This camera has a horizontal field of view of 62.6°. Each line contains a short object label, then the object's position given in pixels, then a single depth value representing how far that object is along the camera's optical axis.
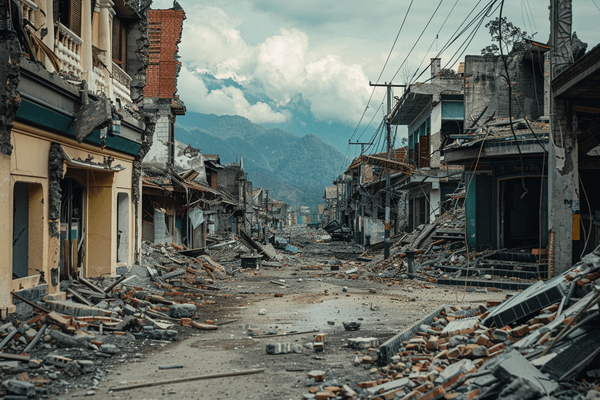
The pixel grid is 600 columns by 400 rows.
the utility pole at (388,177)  22.72
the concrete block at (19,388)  5.26
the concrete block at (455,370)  5.17
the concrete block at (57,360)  6.33
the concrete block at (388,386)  5.44
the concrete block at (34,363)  6.18
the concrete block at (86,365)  6.31
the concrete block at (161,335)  8.23
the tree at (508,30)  24.03
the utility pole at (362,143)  37.41
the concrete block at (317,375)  5.95
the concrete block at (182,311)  9.93
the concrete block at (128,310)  9.23
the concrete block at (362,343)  7.50
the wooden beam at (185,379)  5.72
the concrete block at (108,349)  7.12
